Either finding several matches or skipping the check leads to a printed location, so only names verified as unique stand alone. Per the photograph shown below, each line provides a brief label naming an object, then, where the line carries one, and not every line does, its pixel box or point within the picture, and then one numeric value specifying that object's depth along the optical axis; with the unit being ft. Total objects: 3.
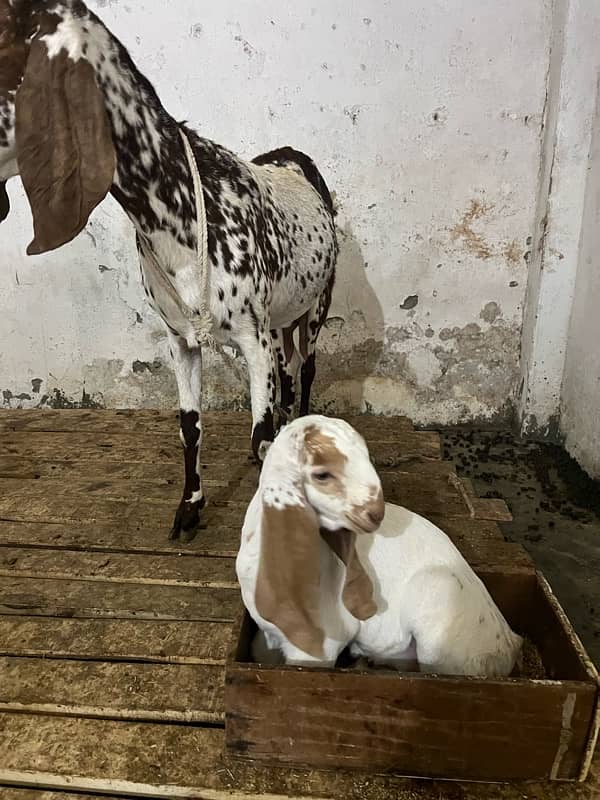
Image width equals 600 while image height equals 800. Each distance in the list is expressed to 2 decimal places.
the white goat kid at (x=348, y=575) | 3.03
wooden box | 3.12
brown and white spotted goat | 3.98
